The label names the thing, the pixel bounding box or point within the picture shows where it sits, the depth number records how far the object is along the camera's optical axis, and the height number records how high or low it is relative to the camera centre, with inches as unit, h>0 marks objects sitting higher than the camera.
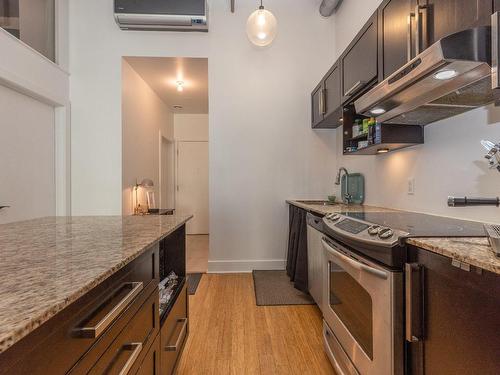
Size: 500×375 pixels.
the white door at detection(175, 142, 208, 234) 216.2 +2.9
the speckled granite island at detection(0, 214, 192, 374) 16.5 -7.7
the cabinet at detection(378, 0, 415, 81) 54.9 +34.7
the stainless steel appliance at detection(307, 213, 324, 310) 77.2 -22.5
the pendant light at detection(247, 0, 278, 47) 96.8 +59.9
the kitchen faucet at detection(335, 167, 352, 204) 110.5 +1.7
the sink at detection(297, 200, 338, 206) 106.9 -7.2
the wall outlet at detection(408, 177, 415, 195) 74.9 -0.2
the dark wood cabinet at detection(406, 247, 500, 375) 27.3 -15.8
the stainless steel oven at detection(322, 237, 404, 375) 39.9 -23.7
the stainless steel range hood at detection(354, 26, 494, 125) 37.2 +17.7
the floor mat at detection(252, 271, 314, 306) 95.6 -41.5
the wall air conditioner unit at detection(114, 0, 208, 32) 113.4 +75.8
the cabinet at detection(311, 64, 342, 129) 96.9 +34.3
